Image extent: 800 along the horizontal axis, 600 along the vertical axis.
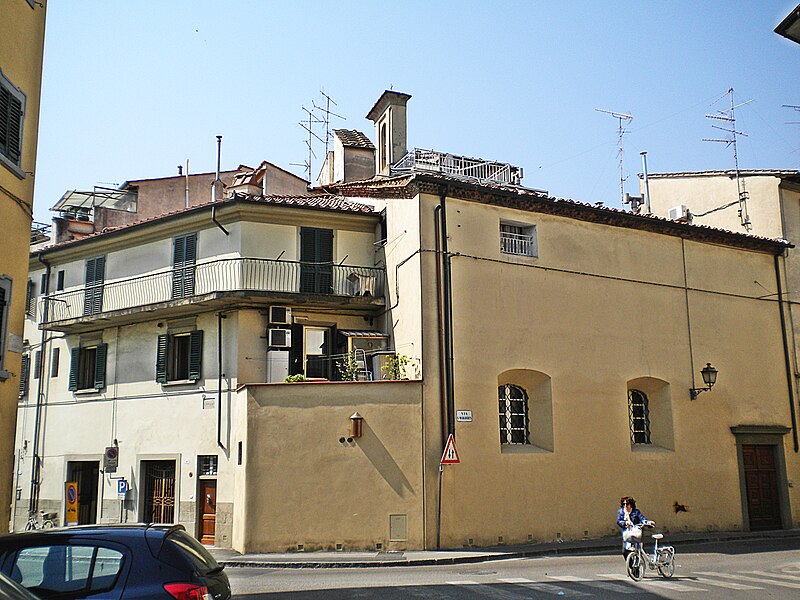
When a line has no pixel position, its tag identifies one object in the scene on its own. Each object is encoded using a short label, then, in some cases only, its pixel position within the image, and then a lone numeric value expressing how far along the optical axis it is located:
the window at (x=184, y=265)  21.86
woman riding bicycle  13.45
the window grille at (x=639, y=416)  21.70
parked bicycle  23.59
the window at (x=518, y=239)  20.36
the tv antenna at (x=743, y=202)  25.33
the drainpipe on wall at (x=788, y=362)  23.56
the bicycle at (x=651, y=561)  13.09
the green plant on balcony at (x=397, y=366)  18.76
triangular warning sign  17.38
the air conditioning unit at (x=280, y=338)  20.73
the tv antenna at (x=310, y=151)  30.35
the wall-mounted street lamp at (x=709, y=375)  21.55
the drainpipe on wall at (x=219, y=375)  20.66
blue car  5.76
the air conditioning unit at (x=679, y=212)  26.15
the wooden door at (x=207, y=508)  20.53
